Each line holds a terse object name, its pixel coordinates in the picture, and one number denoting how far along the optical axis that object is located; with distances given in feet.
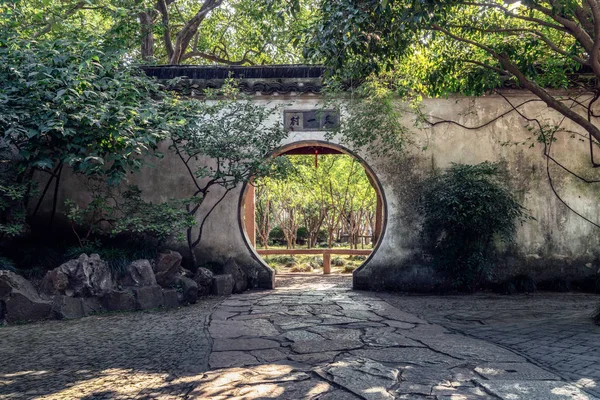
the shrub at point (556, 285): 27.27
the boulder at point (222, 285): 25.96
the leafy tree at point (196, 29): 32.02
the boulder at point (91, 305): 21.09
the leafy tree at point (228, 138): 24.68
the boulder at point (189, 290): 23.56
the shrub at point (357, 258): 51.60
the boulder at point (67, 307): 20.22
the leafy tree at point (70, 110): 19.61
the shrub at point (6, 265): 21.56
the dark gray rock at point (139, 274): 22.82
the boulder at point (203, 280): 25.46
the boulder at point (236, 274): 27.25
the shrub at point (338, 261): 49.57
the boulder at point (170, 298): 22.82
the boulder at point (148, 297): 22.13
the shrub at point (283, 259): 50.11
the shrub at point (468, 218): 24.21
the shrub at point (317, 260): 49.77
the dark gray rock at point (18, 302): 19.65
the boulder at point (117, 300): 21.71
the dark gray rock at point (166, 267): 23.85
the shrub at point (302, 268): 45.96
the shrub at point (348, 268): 44.06
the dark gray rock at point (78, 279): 20.83
